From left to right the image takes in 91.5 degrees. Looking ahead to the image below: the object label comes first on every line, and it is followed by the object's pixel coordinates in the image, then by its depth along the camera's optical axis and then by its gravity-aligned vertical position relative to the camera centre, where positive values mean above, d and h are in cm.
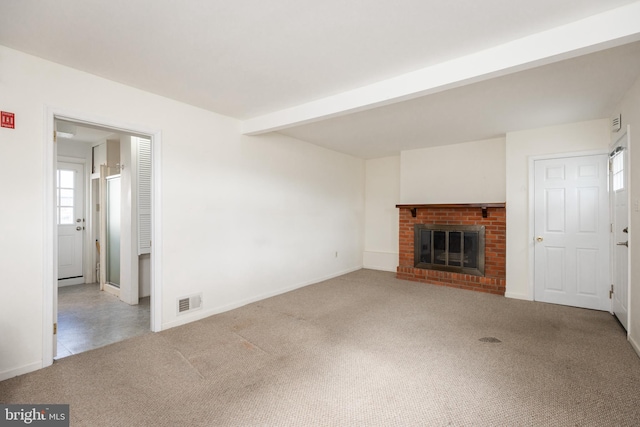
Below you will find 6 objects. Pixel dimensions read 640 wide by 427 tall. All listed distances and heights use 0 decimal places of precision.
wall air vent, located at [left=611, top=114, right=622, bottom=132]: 333 +99
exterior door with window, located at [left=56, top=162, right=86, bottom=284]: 527 -14
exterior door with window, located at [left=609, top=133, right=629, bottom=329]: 311 -15
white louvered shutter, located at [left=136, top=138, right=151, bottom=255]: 430 +23
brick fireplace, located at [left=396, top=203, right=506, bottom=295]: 480 -46
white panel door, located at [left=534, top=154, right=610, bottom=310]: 388 -25
